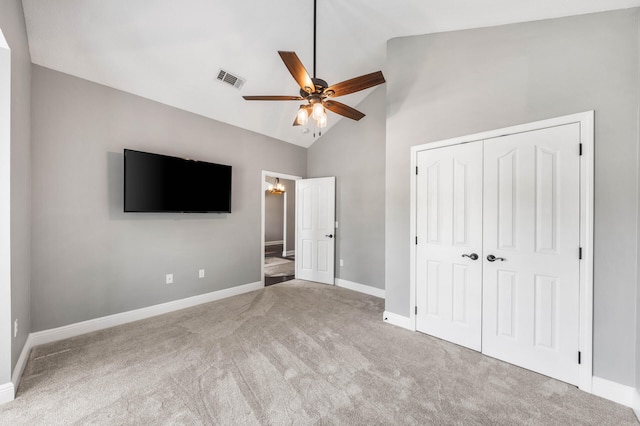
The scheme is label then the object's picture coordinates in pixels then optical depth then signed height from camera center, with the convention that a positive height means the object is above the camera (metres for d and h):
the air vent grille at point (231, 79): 3.25 +1.79
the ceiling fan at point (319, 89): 2.13 +1.13
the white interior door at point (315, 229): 4.75 -0.34
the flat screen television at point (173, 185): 2.95 +0.35
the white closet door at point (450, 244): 2.49 -0.33
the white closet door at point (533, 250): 2.01 -0.32
